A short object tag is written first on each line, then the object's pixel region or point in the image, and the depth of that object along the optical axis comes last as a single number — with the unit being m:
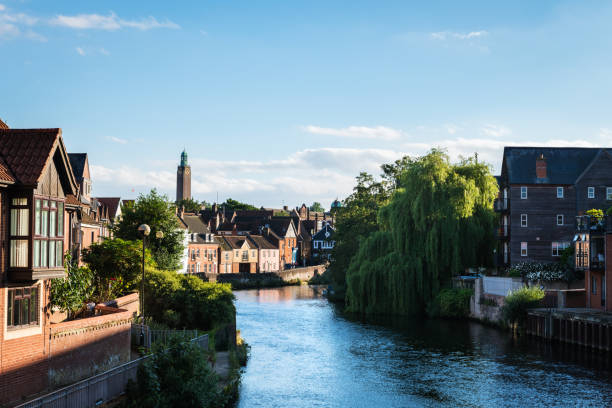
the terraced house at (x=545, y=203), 61.00
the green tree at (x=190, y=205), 168.23
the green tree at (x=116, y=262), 38.78
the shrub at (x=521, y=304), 47.44
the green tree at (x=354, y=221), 78.25
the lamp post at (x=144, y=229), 28.42
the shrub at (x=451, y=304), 54.12
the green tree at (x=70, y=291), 24.61
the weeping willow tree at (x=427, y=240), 55.38
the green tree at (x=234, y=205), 180.84
